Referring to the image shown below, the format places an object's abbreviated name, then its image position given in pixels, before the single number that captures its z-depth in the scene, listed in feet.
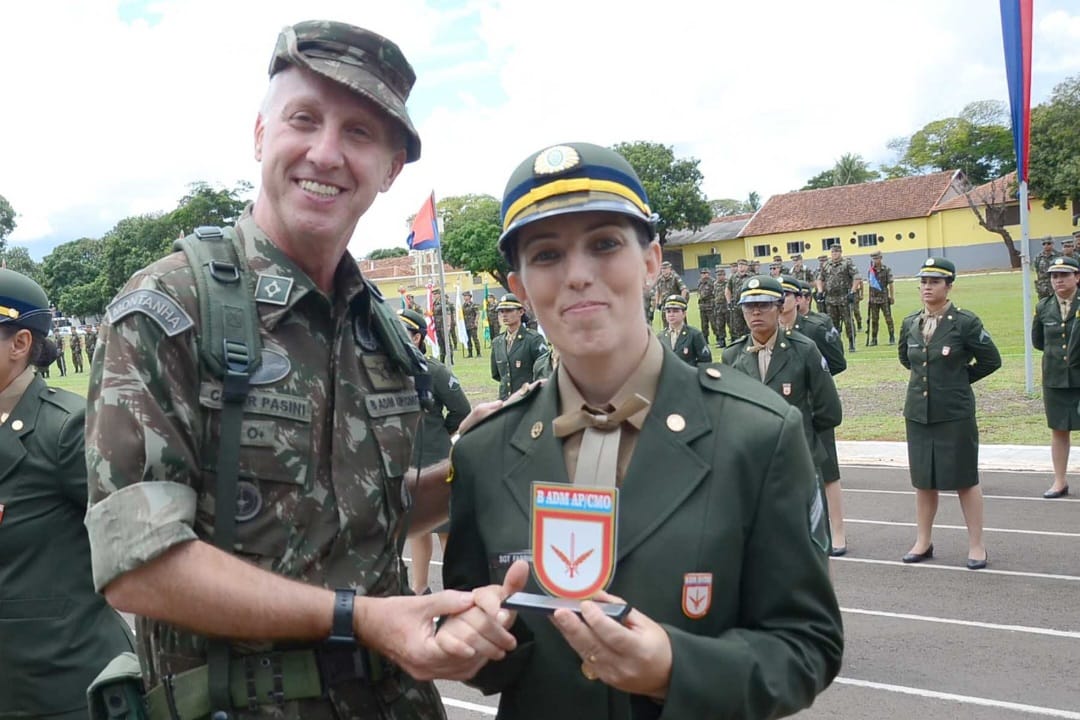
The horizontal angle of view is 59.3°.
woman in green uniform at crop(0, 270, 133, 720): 11.46
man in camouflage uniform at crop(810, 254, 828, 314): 90.63
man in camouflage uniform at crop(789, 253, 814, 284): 87.71
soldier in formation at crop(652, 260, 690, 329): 90.07
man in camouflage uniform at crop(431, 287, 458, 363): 117.33
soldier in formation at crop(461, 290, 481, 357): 126.00
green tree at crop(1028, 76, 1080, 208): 159.22
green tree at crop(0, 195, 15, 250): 277.03
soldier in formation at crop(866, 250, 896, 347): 88.38
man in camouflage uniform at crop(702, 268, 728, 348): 95.86
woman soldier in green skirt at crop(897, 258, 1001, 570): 26.68
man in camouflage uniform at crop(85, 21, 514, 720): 6.20
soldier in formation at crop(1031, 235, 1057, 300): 82.84
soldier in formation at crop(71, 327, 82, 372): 151.02
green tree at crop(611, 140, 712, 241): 227.81
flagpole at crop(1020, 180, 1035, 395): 50.06
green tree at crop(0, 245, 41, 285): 257.83
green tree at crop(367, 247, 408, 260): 382.28
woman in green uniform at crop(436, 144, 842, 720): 6.21
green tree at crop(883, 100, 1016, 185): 242.78
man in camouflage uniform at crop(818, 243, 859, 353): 86.84
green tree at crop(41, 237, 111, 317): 253.03
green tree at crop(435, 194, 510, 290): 231.71
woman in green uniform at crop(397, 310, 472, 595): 26.48
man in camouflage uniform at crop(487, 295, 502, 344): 121.70
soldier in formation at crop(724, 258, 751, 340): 90.07
